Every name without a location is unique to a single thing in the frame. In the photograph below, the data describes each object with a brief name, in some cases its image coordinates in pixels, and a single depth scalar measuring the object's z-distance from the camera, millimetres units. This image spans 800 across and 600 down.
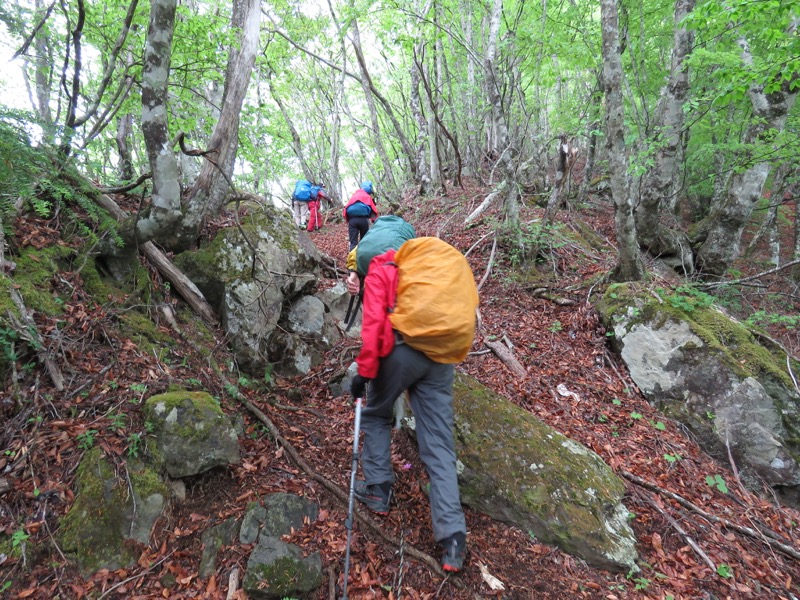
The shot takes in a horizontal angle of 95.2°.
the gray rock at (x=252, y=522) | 2899
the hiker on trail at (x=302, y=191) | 12602
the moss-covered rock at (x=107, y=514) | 2557
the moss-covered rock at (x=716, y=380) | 4379
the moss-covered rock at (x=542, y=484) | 3189
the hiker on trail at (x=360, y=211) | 7910
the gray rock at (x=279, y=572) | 2564
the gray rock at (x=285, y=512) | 3031
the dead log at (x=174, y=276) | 4871
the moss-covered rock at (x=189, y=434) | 3070
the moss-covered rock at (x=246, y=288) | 5113
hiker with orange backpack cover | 2889
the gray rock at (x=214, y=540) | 2705
